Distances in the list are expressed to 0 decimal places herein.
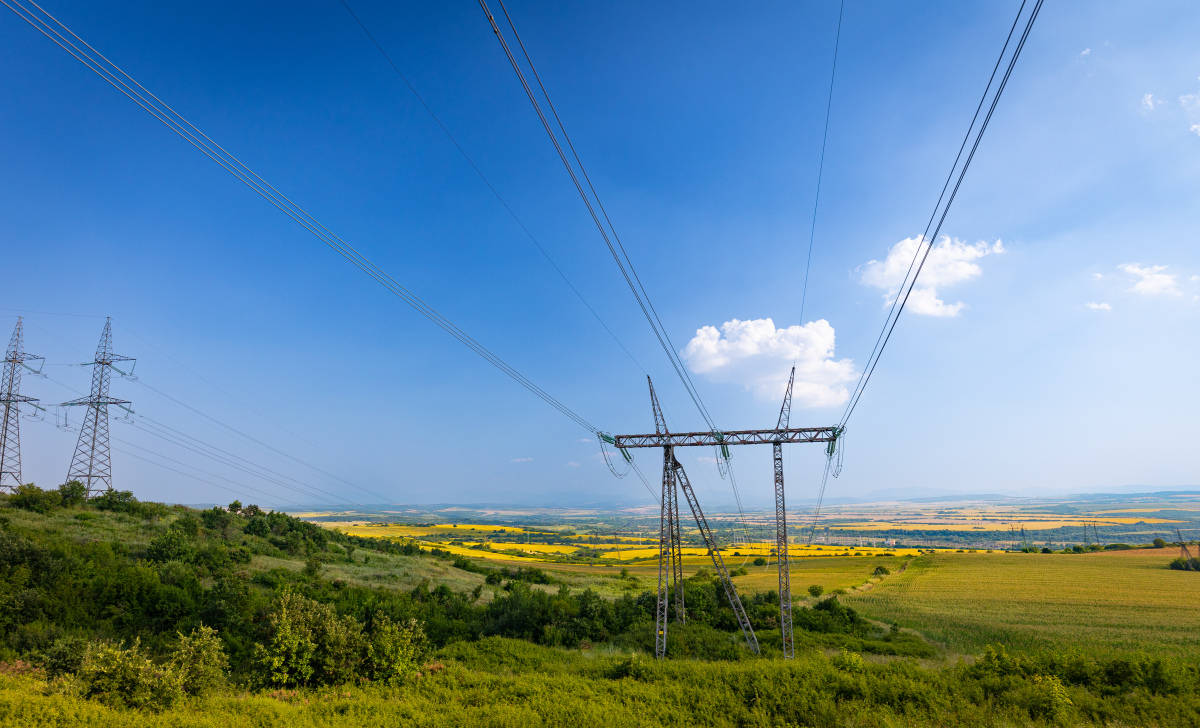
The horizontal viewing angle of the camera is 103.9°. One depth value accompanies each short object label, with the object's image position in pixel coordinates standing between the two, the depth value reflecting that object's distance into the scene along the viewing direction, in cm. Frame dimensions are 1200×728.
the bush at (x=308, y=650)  2131
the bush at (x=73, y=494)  4790
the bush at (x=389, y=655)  2264
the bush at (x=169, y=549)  3641
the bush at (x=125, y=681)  1605
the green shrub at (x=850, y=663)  2198
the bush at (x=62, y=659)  1938
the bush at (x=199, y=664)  1839
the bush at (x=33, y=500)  4434
